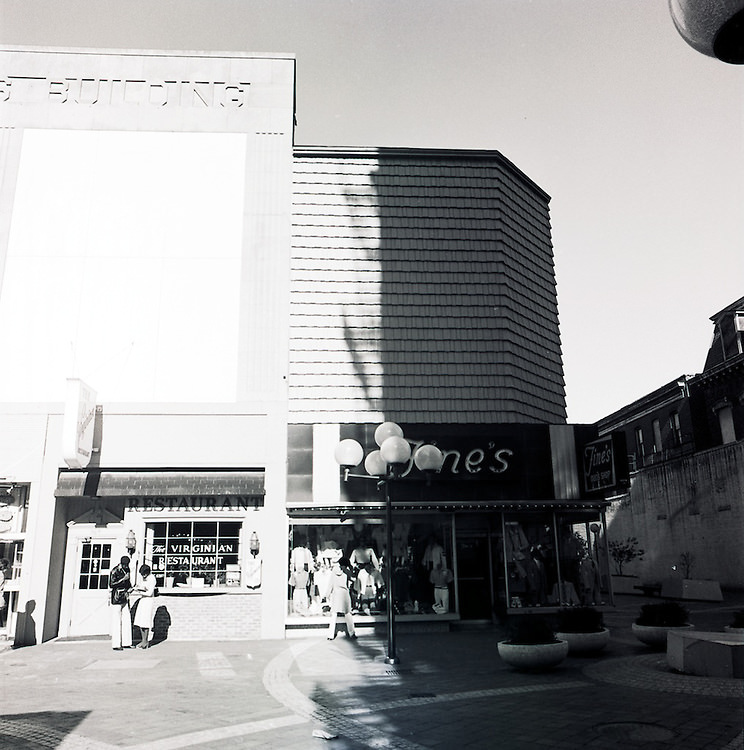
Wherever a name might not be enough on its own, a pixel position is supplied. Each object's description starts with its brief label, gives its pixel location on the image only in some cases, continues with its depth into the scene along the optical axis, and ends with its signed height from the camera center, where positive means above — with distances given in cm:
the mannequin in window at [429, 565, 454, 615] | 1642 -77
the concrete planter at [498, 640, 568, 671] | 1010 -147
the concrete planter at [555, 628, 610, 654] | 1155 -147
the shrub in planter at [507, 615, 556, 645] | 1038 -116
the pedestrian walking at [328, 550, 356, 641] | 1499 -101
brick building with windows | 2983 +387
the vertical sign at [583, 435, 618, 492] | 1638 +208
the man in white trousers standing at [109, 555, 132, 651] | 1388 -94
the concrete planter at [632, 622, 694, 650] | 1188 -140
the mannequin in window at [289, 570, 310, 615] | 1600 -80
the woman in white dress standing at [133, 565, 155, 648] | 1434 -102
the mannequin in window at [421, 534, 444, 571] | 1673 -2
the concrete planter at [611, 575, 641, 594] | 3253 -152
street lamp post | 1170 +171
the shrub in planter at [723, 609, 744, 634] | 1104 -119
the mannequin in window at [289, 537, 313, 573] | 1623 -5
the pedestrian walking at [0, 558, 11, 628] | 1532 -80
